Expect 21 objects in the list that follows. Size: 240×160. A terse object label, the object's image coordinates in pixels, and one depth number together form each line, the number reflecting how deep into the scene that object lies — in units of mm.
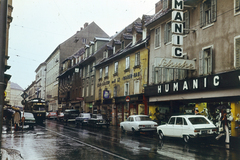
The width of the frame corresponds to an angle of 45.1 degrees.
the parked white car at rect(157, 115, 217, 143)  14883
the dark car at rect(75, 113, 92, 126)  34312
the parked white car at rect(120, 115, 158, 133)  21094
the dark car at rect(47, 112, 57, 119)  58131
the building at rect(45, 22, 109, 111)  65500
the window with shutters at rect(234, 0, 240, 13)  16812
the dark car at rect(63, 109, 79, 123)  42469
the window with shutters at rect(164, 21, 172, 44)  24466
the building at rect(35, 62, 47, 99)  95438
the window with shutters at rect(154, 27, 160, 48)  26647
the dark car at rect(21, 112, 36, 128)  28312
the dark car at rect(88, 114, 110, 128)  30609
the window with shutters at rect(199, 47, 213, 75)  19250
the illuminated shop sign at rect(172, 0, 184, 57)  20078
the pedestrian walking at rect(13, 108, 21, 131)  25542
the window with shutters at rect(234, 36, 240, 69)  16547
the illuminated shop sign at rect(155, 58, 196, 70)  19688
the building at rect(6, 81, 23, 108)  157500
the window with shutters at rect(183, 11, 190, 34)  21745
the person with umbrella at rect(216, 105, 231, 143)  15352
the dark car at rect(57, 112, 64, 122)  48697
